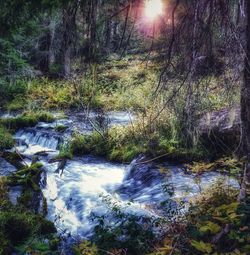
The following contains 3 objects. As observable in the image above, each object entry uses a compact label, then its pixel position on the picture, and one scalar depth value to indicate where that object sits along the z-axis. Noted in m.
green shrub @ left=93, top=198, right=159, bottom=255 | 4.61
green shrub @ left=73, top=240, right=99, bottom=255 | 4.33
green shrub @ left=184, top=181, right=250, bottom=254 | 3.68
